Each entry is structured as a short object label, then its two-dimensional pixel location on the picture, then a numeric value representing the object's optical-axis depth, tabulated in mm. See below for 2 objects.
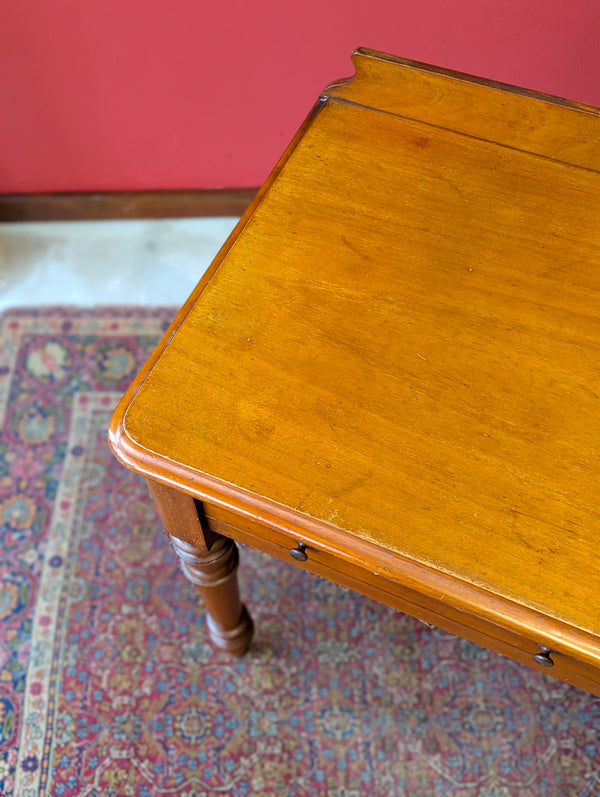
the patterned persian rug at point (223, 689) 1421
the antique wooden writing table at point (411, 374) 842
